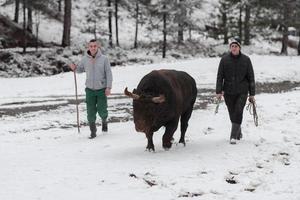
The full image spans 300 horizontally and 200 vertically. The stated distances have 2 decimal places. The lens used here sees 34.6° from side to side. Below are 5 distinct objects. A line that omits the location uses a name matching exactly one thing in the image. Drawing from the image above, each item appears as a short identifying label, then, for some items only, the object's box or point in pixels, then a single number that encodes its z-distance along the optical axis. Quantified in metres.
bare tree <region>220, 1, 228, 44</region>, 47.62
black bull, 8.91
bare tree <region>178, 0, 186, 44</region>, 42.12
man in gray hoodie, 11.36
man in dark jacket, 9.91
